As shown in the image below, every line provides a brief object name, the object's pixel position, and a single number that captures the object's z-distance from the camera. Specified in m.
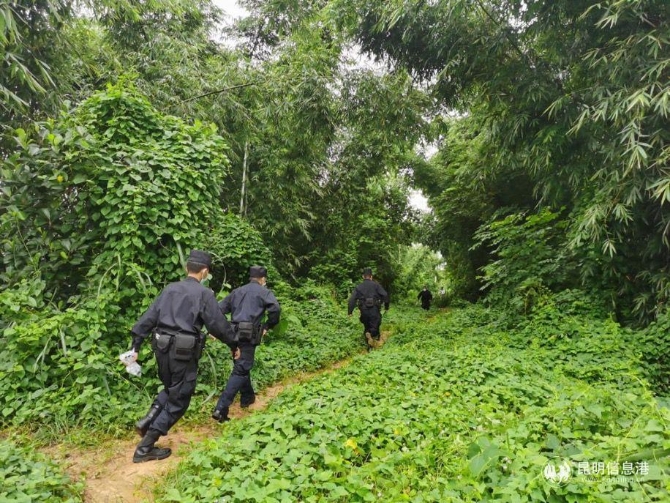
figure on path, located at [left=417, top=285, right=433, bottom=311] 18.02
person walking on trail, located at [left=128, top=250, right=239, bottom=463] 3.38
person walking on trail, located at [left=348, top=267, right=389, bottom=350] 8.34
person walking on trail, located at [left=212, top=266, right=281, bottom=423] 4.34
